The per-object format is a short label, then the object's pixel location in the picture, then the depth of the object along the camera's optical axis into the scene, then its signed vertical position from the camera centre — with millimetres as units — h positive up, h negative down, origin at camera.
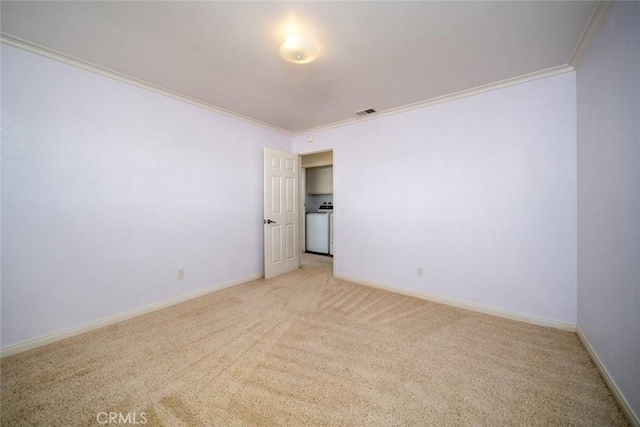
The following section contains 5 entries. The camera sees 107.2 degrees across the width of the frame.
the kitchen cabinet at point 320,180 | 5824 +834
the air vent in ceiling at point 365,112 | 3182 +1393
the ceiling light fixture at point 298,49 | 1718 +1223
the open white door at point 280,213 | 3721 -1
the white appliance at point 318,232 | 5543 -454
